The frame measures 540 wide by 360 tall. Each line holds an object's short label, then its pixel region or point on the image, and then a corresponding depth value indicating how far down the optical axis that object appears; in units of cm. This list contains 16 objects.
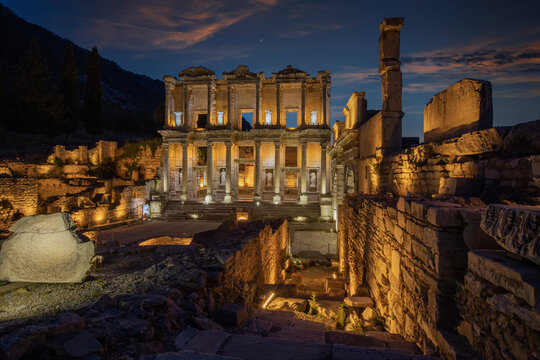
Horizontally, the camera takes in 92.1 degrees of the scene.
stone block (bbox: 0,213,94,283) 484
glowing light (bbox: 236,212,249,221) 1873
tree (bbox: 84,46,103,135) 3234
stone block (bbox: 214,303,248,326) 335
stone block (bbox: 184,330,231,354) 226
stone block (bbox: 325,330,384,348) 310
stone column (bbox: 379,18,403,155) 811
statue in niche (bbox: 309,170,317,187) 2828
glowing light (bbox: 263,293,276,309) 557
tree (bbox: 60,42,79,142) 3064
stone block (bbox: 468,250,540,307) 162
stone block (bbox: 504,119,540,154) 338
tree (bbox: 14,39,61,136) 2791
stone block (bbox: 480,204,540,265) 168
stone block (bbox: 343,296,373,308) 519
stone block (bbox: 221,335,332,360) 215
